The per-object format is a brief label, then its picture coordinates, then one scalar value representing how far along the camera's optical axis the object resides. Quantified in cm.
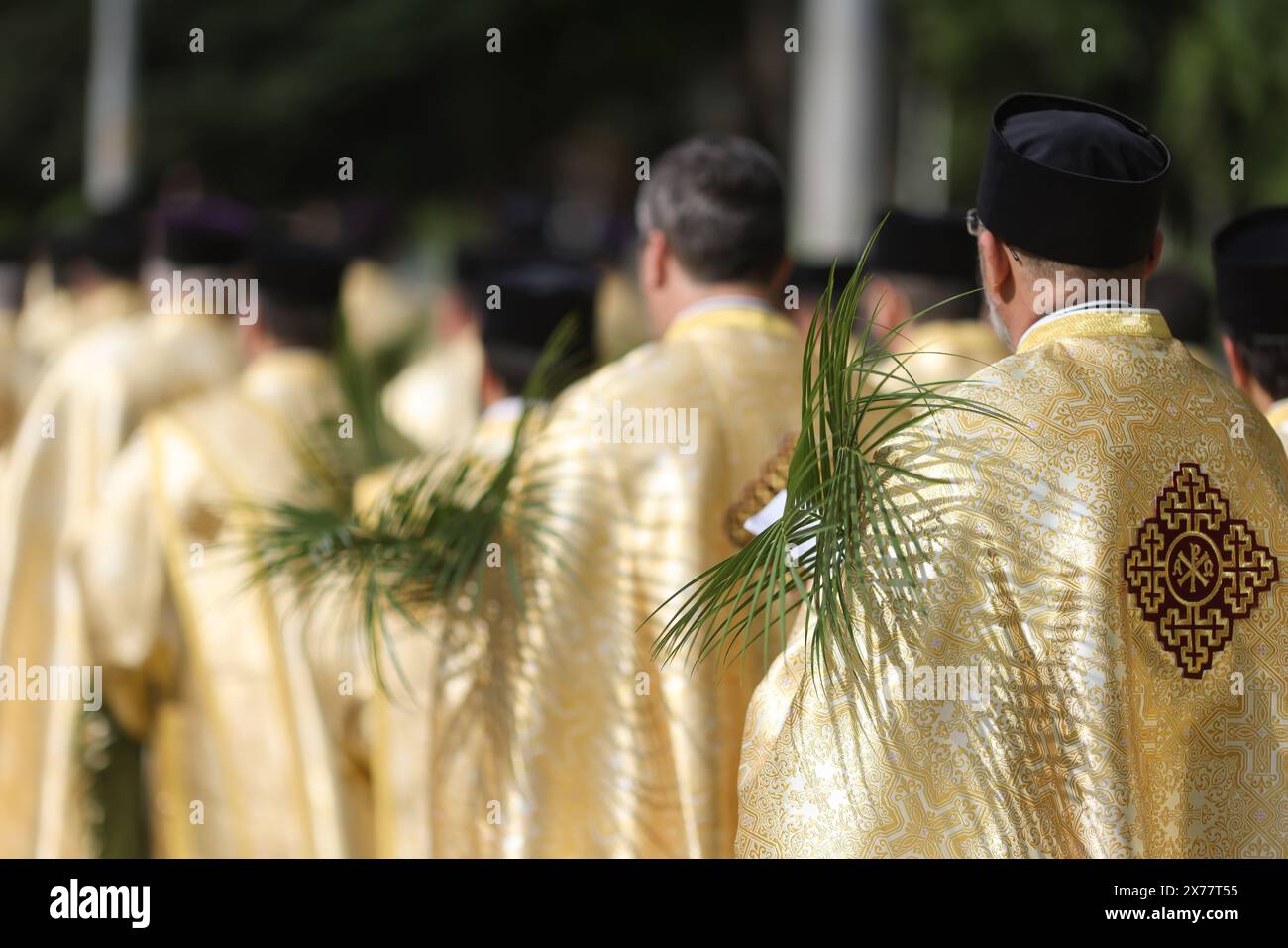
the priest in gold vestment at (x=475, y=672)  378
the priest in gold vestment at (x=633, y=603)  367
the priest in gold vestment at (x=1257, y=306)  358
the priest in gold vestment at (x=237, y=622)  525
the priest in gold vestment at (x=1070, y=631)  256
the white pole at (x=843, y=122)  881
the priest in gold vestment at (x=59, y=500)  616
